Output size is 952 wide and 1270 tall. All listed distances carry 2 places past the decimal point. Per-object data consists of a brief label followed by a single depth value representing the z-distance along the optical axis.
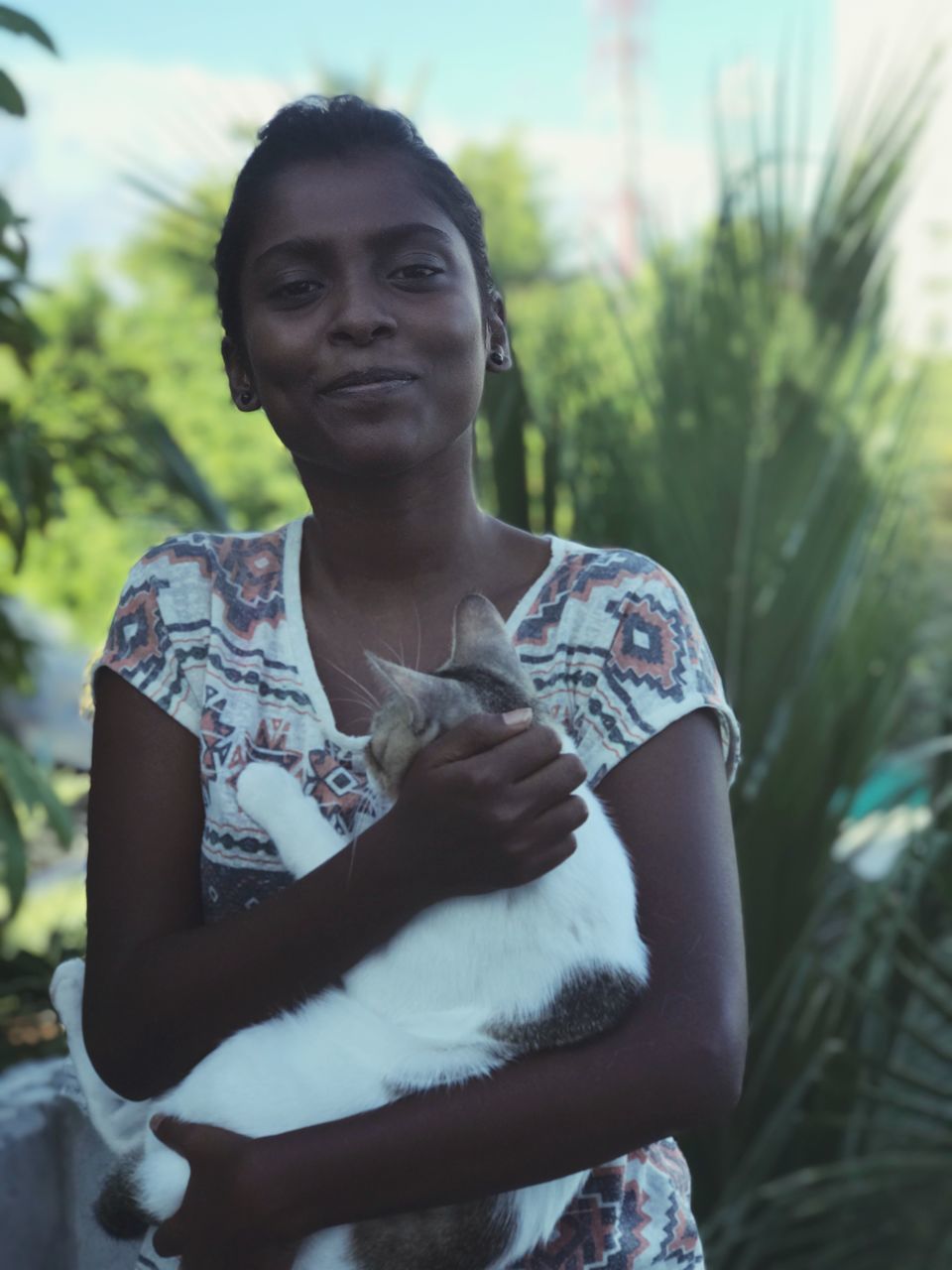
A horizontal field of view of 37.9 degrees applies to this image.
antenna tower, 27.09
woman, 1.33
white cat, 1.41
